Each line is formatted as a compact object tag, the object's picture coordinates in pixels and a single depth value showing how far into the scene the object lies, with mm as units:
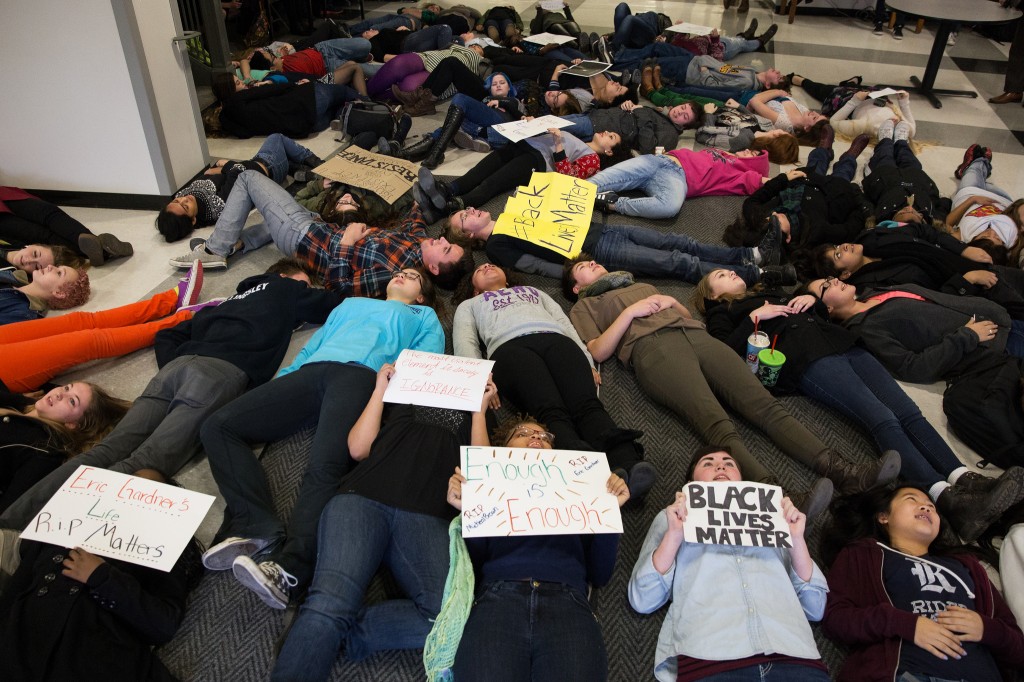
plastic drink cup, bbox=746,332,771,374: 2426
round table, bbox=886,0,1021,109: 4969
